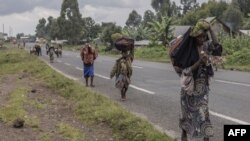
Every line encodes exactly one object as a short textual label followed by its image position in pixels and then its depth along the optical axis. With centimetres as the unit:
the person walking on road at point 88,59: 1723
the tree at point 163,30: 4672
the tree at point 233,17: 8812
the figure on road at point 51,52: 3697
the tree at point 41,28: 17505
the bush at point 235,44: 3300
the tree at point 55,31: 10404
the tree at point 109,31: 6512
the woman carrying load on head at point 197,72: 724
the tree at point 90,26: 10269
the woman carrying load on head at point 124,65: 1279
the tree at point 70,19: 9806
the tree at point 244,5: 9994
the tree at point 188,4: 13025
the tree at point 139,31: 7084
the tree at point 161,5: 9883
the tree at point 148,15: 12139
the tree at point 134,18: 13175
